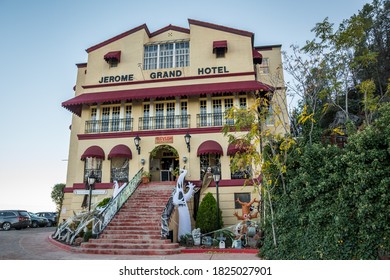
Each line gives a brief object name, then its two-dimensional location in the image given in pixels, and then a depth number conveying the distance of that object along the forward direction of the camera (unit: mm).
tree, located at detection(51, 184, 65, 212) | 18812
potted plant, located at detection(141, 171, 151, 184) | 11039
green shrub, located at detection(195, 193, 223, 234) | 8828
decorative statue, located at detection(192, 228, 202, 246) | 7660
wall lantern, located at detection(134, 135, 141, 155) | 11380
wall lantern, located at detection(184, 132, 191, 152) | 10977
